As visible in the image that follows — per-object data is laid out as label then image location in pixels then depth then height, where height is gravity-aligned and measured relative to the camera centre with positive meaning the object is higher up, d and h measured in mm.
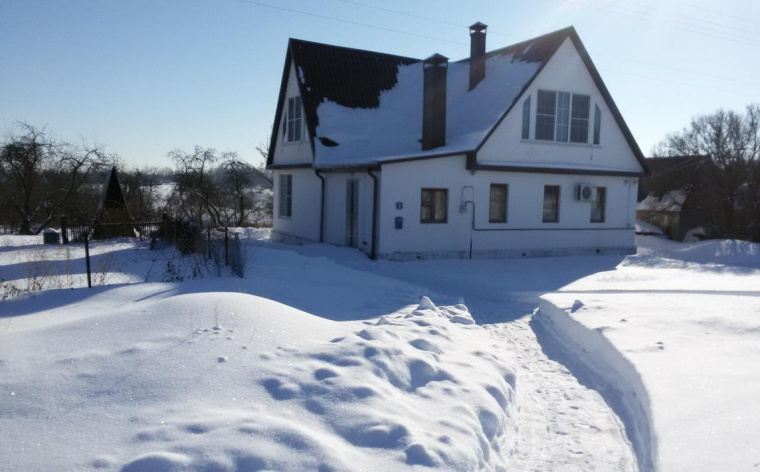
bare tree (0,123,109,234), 26019 +873
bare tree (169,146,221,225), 25562 +844
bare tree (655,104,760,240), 35594 +2351
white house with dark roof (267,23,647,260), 15773 +1522
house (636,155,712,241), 40188 +864
